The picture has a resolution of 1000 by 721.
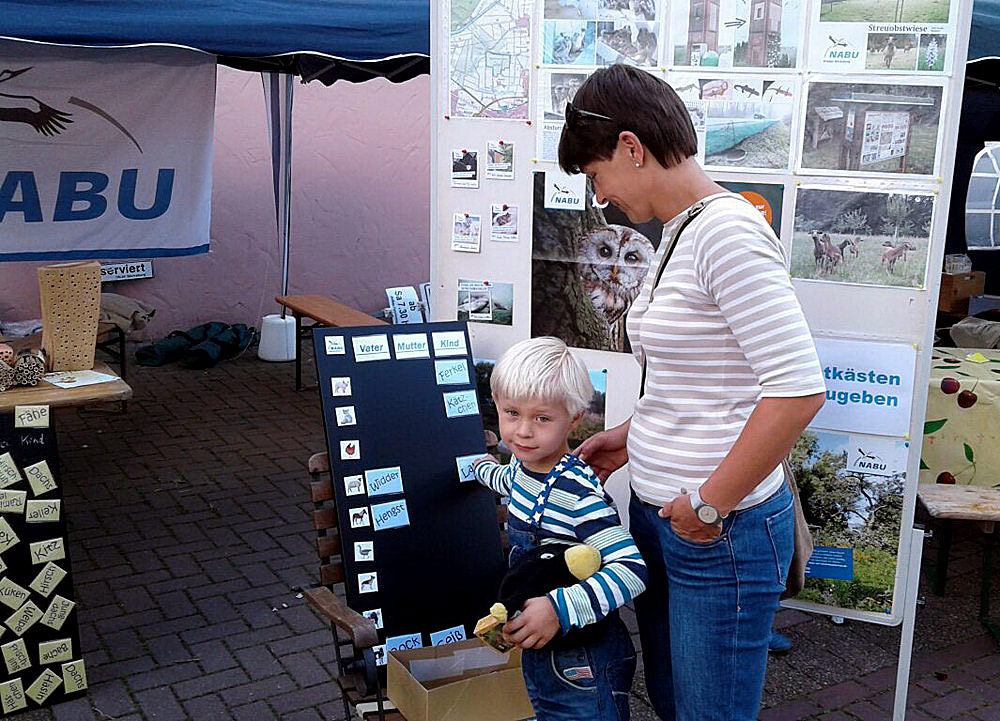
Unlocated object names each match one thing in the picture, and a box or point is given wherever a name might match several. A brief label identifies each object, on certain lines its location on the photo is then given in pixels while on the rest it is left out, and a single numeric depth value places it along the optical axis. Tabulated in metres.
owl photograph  3.44
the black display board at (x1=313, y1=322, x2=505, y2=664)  2.86
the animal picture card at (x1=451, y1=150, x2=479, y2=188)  3.51
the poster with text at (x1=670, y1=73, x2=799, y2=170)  3.22
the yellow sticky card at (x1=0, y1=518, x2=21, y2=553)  3.36
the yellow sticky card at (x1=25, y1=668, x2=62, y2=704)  3.47
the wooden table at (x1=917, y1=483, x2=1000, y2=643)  3.70
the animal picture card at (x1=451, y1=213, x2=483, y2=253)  3.55
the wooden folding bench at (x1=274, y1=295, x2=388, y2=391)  6.86
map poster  3.36
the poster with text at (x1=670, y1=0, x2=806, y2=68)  3.17
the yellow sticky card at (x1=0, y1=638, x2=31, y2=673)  3.40
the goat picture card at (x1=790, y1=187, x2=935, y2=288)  3.19
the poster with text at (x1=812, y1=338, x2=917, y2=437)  3.28
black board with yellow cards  3.39
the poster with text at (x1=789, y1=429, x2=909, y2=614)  3.40
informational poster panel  3.14
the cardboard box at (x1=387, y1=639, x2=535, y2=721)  2.51
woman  1.77
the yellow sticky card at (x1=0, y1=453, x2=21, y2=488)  3.37
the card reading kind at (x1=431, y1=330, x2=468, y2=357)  3.13
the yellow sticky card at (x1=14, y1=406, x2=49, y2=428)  3.41
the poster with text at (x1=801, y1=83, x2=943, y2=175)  3.12
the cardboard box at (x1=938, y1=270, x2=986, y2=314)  8.10
